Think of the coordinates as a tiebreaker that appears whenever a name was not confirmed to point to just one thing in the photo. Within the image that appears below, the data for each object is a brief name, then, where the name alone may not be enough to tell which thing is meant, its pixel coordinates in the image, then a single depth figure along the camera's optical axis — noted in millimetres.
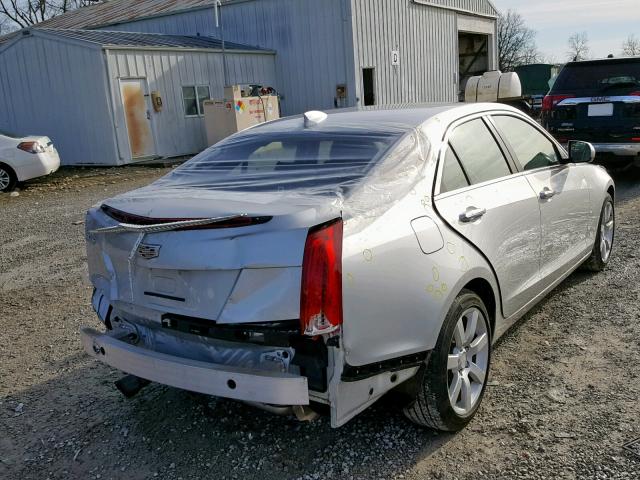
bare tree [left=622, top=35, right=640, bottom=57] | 59094
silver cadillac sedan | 2359
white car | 12023
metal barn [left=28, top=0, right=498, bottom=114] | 19781
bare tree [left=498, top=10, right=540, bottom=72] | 67062
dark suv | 8438
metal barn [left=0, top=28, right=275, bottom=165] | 15367
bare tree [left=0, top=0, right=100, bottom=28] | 48125
